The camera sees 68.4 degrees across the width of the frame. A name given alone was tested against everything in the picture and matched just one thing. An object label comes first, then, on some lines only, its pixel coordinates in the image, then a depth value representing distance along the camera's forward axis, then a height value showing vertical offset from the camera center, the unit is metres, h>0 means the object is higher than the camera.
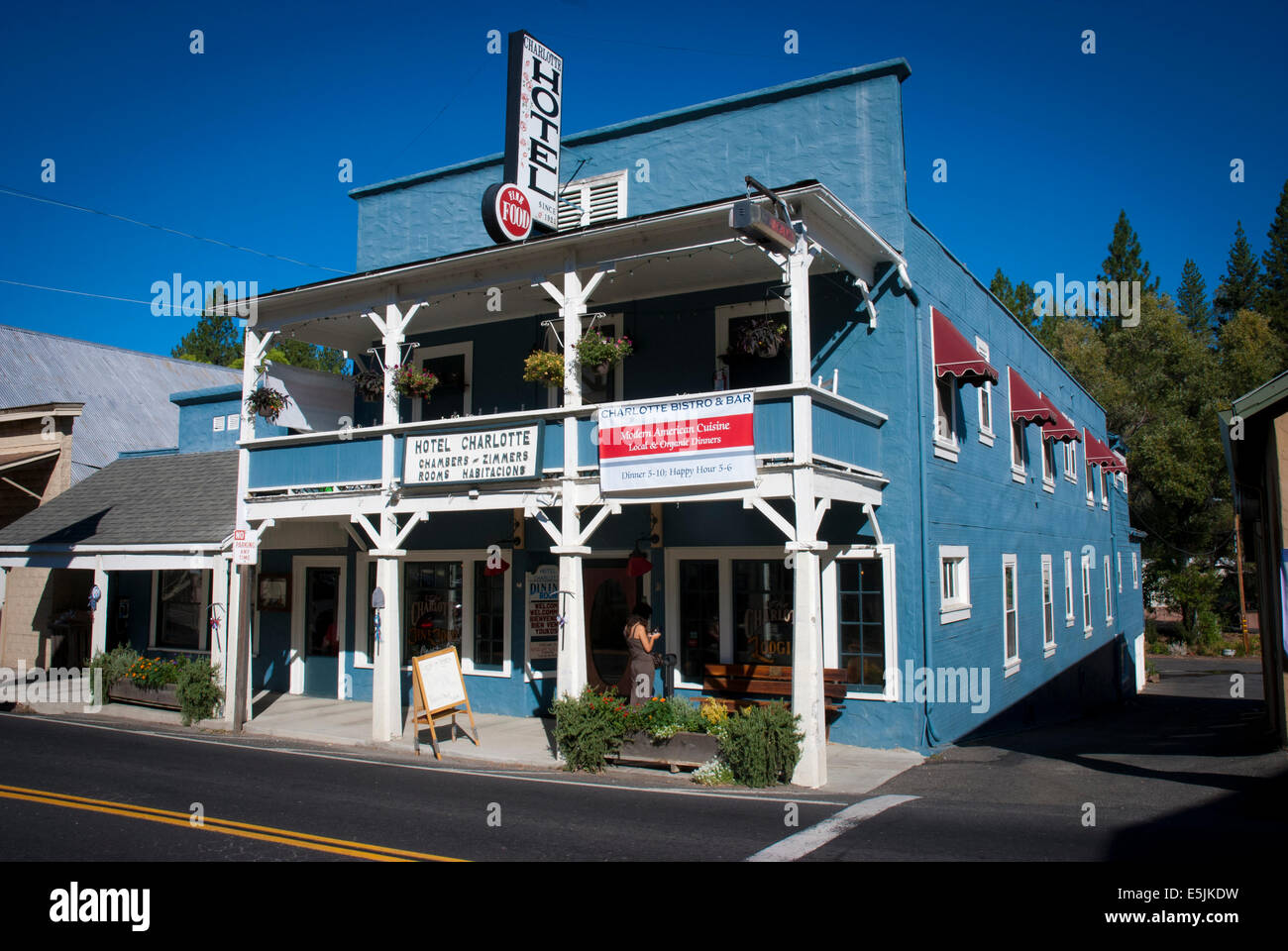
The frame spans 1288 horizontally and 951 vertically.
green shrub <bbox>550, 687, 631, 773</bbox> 11.34 -1.93
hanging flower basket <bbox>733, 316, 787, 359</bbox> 12.48 +3.02
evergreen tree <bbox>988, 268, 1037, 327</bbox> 58.78 +16.61
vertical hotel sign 15.02 +7.22
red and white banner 11.20 +1.52
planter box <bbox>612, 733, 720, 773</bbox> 10.91 -2.13
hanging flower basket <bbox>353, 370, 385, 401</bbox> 15.47 +3.10
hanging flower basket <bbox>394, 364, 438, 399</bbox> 14.02 +2.79
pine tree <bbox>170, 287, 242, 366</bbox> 60.62 +14.78
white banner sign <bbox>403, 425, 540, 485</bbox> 12.89 +1.59
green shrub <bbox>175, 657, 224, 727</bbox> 15.27 -1.94
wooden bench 12.77 -1.61
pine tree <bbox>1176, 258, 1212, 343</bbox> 63.09 +17.81
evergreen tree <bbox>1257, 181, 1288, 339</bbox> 55.81 +18.09
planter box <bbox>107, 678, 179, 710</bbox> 16.06 -2.09
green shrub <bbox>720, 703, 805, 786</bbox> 10.31 -1.94
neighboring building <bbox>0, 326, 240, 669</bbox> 21.52 +3.74
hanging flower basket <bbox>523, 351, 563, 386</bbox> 12.52 +2.66
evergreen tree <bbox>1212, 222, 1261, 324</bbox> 60.84 +18.37
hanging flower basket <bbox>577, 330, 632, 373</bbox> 12.21 +2.81
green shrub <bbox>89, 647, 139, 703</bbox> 16.62 -1.59
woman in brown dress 11.93 -1.13
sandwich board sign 12.68 -1.57
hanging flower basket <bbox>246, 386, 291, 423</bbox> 15.55 +2.78
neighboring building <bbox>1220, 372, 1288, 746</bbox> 11.45 +0.97
